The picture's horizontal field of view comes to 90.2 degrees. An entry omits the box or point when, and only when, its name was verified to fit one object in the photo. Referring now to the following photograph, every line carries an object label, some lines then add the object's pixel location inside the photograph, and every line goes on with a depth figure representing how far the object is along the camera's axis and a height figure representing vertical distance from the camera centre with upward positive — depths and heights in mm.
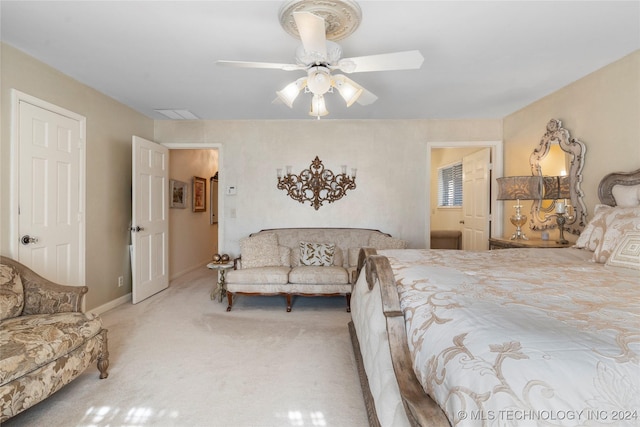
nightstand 2984 -326
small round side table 3880 -863
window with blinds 6121 +508
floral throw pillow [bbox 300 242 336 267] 3920 -556
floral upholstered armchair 1574 -729
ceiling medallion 1787 +1146
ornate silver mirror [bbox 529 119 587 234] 3004 +450
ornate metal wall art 4516 +361
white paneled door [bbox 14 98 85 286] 2549 +149
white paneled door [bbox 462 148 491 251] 4641 +178
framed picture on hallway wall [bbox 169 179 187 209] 5008 +239
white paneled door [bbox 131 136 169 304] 3770 -136
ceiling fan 1784 +901
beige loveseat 3580 -642
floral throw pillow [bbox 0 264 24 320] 1988 -555
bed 742 -375
